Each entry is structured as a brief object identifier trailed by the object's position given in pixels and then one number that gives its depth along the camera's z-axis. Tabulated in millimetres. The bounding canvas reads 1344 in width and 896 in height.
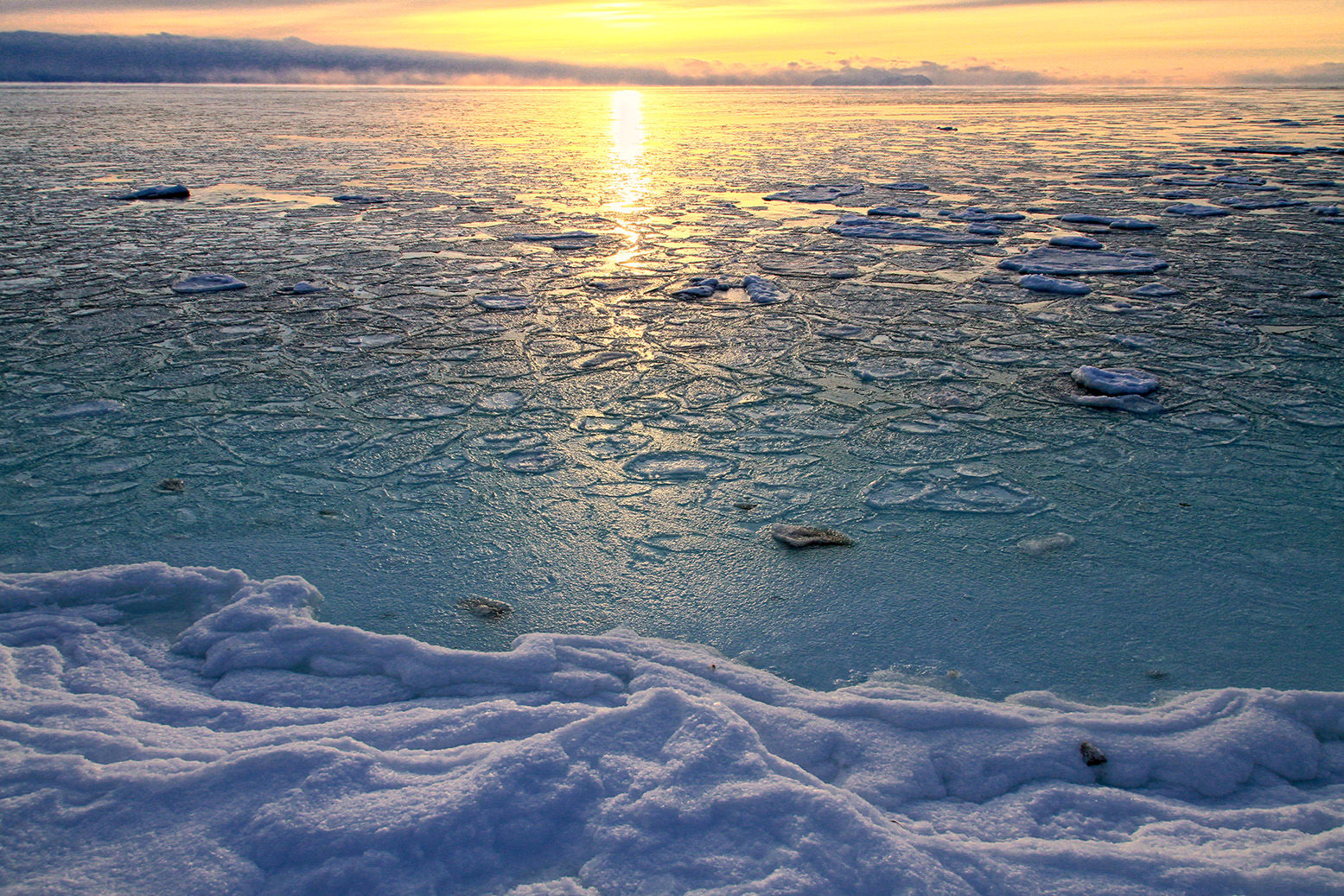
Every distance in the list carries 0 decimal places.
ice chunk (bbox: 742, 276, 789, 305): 5078
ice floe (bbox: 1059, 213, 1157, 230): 7258
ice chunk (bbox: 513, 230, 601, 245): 6992
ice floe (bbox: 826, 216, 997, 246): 6781
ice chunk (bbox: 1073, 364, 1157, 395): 3418
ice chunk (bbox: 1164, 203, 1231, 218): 7840
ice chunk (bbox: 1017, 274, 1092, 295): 5191
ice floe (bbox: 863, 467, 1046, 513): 2596
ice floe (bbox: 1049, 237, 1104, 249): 6410
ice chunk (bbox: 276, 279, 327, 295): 5157
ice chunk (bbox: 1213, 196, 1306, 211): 8164
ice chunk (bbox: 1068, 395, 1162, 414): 3307
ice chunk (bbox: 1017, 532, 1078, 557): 2350
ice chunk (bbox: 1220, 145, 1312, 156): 13406
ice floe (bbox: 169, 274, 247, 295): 5133
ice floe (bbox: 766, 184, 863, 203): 9281
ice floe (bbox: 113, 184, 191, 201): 8742
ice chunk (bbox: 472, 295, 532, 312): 4898
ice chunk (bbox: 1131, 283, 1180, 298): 5059
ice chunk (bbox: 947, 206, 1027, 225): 7688
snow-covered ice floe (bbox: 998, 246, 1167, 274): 5686
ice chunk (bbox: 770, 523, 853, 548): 2391
